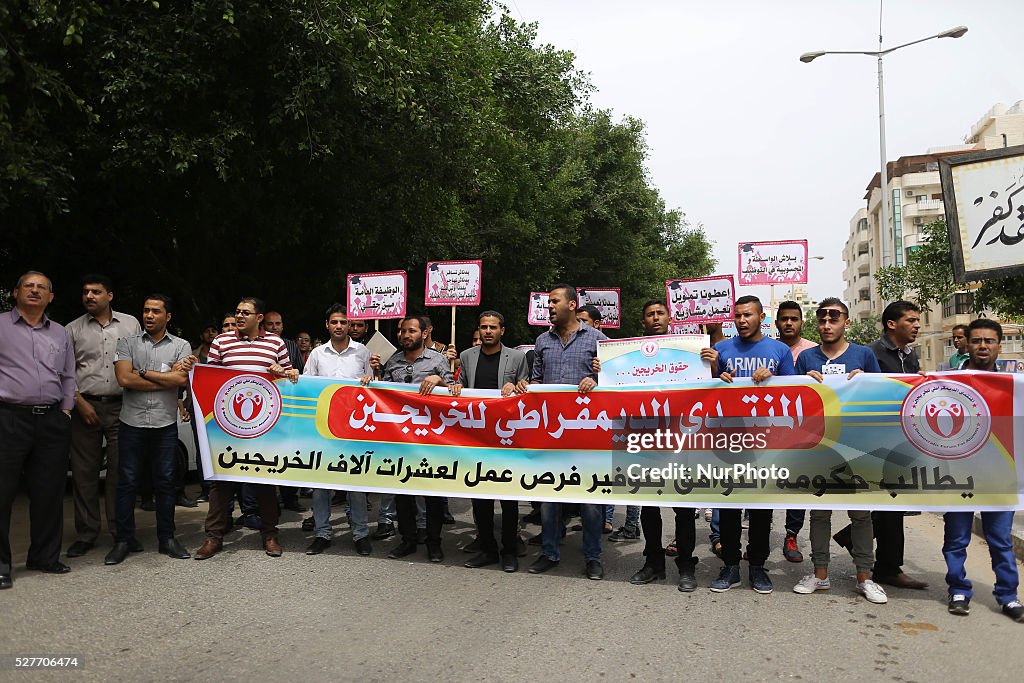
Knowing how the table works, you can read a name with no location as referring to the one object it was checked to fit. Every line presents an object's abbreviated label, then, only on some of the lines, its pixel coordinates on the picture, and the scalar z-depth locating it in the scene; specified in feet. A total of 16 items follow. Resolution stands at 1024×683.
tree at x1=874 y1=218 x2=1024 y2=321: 66.64
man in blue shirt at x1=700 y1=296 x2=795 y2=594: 20.03
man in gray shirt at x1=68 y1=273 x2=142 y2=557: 23.15
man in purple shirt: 19.98
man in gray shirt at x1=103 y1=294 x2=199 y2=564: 22.04
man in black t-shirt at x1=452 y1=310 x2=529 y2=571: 22.08
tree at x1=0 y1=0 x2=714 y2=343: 32.22
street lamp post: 68.82
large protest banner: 19.22
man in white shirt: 23.91
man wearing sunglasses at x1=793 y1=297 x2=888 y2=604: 19.67
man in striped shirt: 22.90
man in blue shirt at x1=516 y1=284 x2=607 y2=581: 21.63
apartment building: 201.57
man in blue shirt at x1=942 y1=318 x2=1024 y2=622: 18.10
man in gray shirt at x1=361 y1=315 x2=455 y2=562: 22.86
